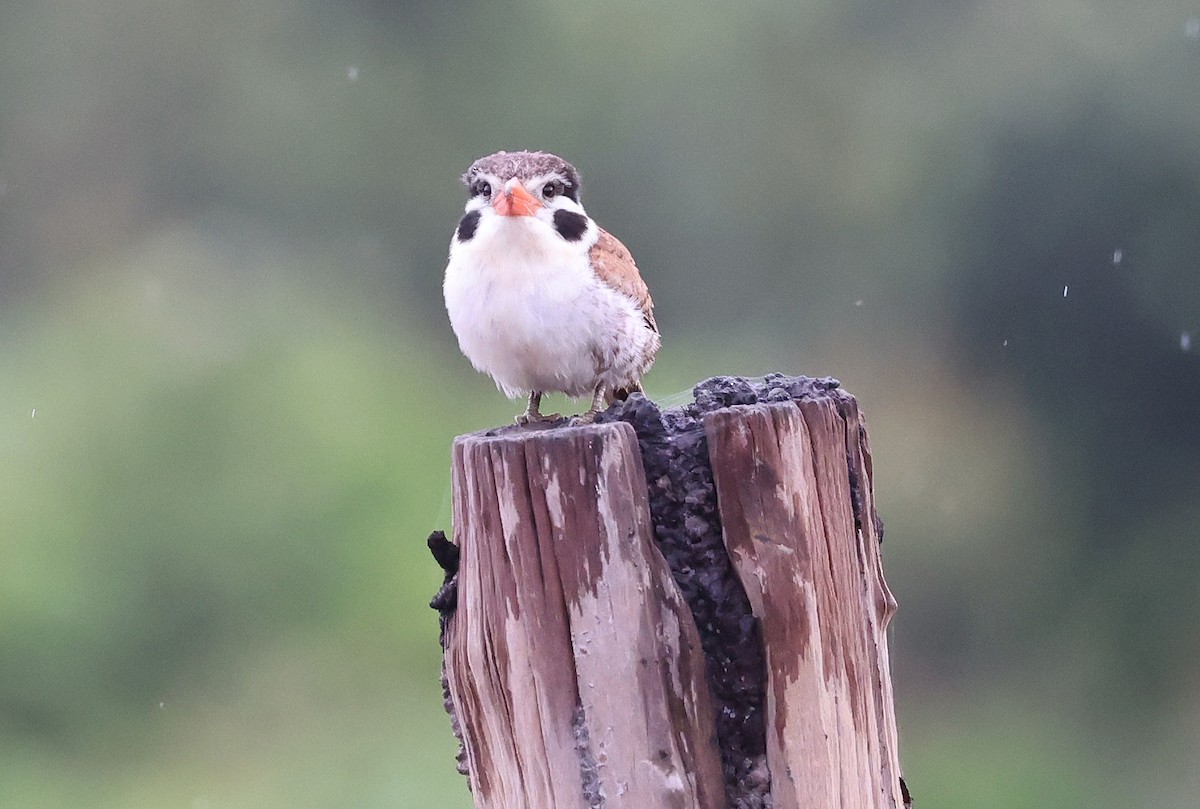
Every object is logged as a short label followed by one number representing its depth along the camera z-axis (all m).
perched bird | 10.01
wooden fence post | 9.82
